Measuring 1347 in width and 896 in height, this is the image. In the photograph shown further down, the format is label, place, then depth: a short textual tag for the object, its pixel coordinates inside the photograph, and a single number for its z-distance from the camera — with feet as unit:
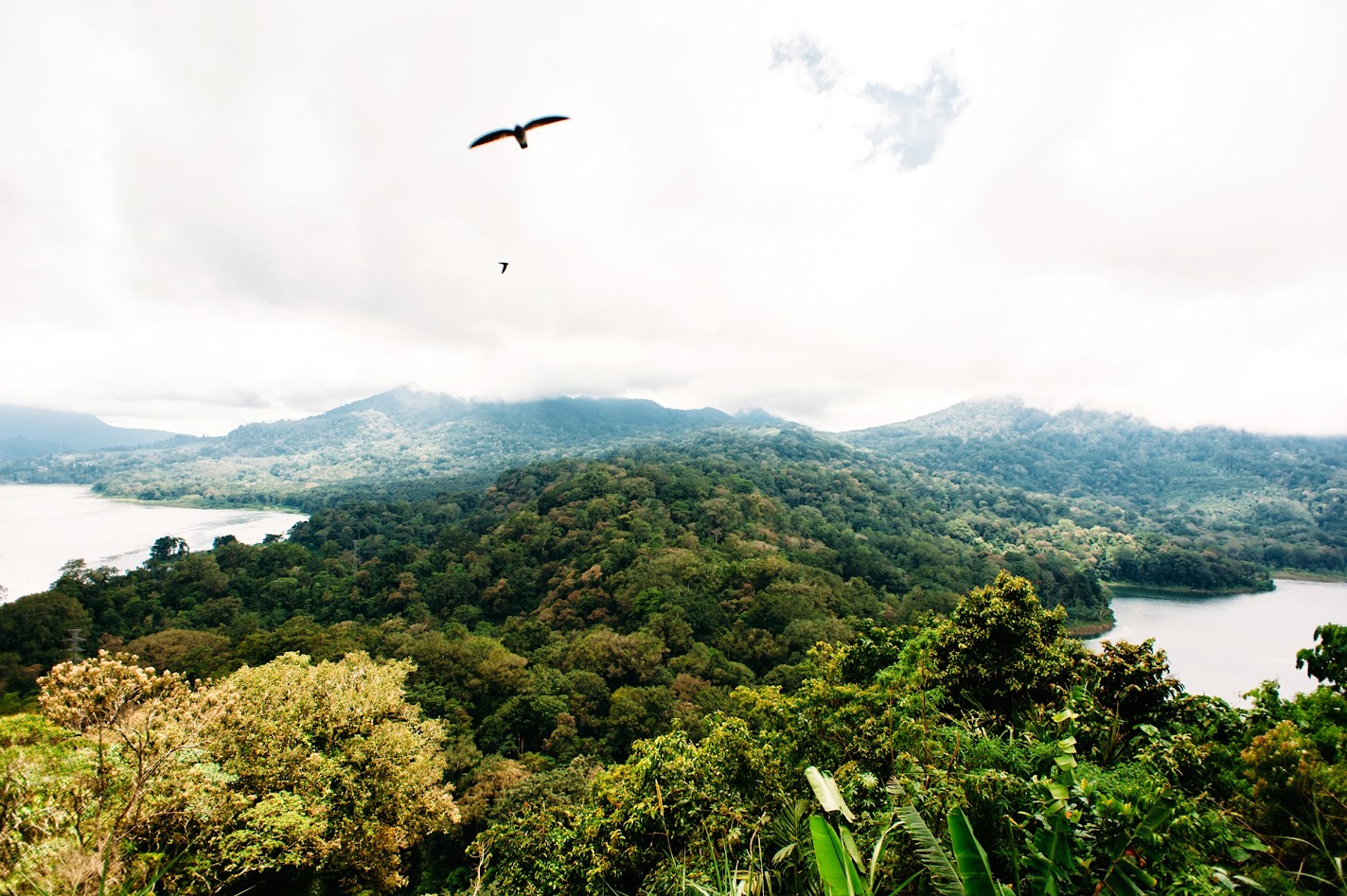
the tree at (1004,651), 38.01
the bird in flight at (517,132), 12.69
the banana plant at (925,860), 10.82
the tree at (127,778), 22.02
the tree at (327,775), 35.12
